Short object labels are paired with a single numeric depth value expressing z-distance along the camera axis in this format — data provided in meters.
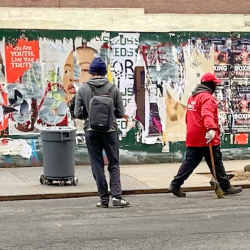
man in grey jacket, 9.36
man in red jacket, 10.05
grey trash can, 11.16
